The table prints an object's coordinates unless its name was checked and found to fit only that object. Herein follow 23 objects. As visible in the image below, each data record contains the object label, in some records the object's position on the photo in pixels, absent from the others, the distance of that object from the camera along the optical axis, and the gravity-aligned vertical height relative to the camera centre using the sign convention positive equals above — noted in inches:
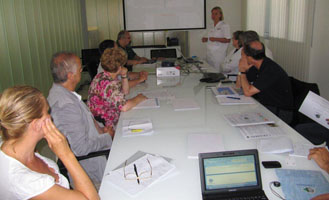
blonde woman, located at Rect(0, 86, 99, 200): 43.2 -17.3
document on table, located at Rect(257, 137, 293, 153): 63.5 -24.3
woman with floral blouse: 94.3 -18.0
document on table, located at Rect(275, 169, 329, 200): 49.5 -25.8
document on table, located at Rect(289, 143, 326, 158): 62.3 -24.8
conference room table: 51.5 -24.9
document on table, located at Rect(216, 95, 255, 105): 98.1 -22.2
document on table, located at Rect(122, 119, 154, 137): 76.0 -23.8
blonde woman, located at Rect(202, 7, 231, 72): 211.3 -5.5
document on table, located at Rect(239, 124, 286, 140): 71.2 -23.8
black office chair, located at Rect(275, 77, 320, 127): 103.7 -24.9
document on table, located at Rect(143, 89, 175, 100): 109.4 -22.2
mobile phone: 57.7 -25.1
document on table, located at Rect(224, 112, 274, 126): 78.2 -23.0
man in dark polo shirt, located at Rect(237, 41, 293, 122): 102.3 -17.7
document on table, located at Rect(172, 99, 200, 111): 95.5 -22.9
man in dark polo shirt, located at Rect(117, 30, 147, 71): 182.1 -7.6
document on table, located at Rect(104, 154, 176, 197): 52.2 -25.2
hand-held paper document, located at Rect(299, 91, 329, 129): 66.0 -17.5
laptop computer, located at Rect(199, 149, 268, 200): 48.4 -22.7
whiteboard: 236.7 +14.4
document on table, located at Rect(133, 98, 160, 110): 97.2 -22.6
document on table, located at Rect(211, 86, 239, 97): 108.6 -21.3
